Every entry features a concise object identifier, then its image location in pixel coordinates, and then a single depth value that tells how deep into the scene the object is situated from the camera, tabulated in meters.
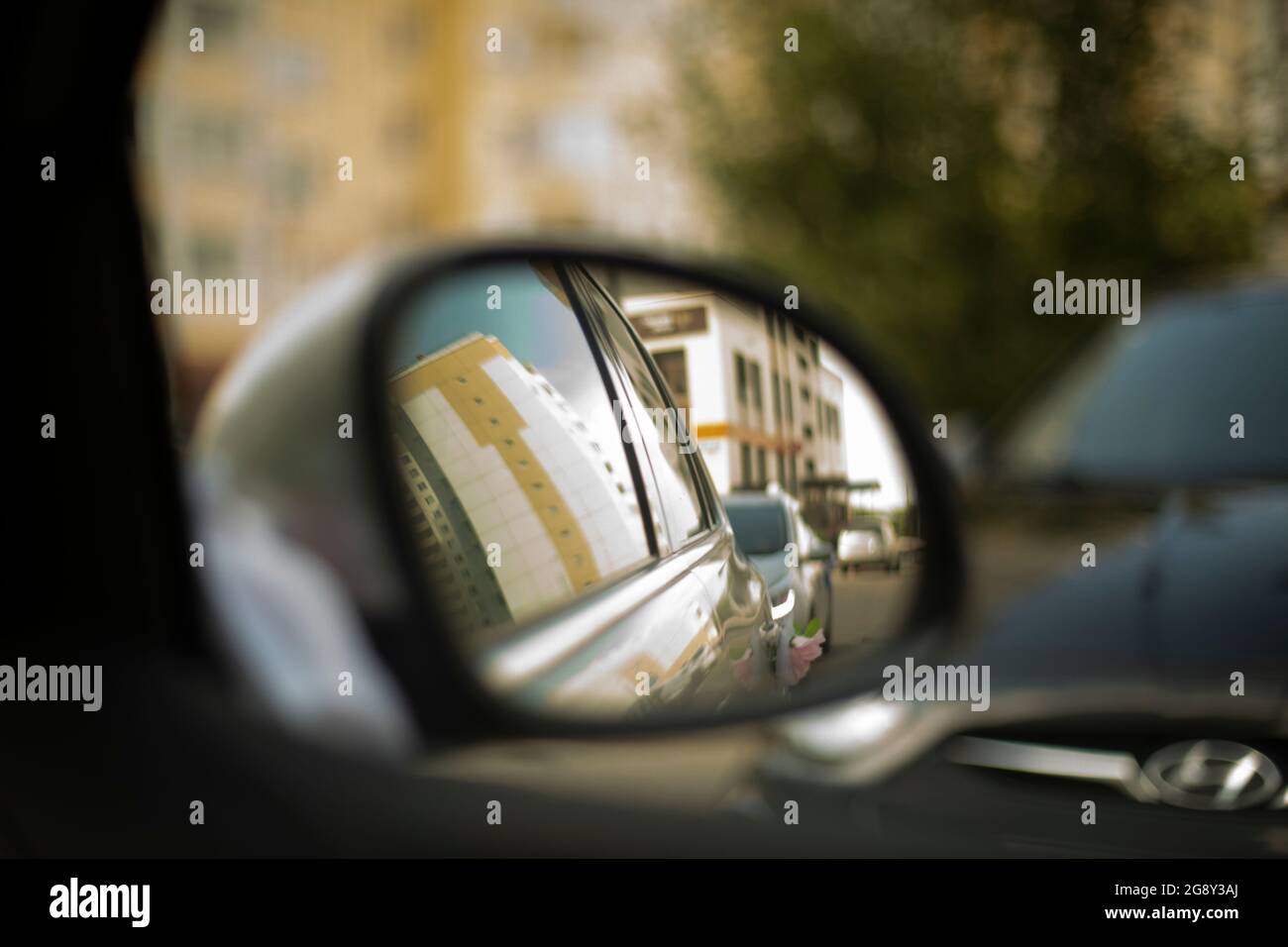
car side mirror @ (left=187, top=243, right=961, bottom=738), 1.04
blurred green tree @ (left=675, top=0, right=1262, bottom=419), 9.78
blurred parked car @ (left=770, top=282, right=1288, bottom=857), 2.21
